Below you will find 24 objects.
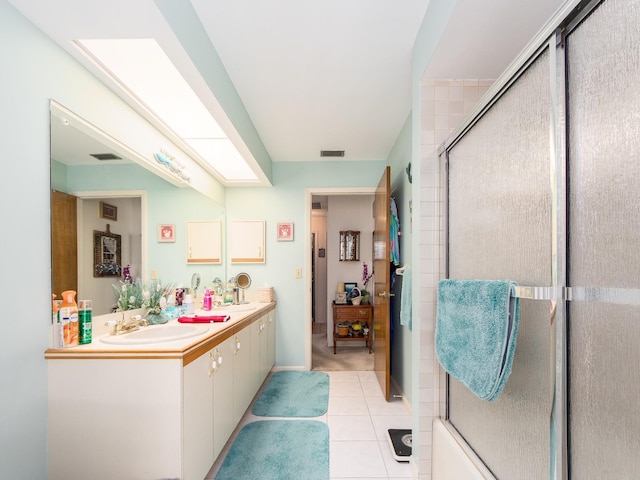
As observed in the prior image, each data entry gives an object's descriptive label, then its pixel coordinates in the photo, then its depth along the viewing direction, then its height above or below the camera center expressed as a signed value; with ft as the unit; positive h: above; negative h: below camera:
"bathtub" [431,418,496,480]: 3.85 -2.95
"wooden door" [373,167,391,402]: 9.03 -1.36
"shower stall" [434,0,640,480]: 2.11 +0.00
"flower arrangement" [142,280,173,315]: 6.87 -1.24
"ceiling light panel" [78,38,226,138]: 4.66 +2.78
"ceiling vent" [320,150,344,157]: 11.03 +3.11
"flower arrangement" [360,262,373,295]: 15.31 -1.62
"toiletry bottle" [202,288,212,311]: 9.27 -1.79
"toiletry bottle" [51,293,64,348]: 4.44 -1.19
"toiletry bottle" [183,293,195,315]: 7.88 -1.56
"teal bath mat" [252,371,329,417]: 8.34 -4.54
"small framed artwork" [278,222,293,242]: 11.84 +0.35
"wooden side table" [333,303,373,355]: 14.12 -3.33
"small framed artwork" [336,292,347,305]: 14.71 -2.63
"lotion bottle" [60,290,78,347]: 4.51 -1.13
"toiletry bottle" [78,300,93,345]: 4.79 -1.27
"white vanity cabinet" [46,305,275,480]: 4.34 -2.38
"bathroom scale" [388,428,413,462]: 6.32 -4.29
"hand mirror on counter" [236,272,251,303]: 11.75 -1.44
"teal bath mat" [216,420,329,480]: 5.88 -4.33
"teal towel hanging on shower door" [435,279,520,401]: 3.09 -1.01
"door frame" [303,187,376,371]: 11.70 -0.17
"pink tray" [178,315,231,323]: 6.77 -1.67
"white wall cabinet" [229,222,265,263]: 11.82 -0.03
